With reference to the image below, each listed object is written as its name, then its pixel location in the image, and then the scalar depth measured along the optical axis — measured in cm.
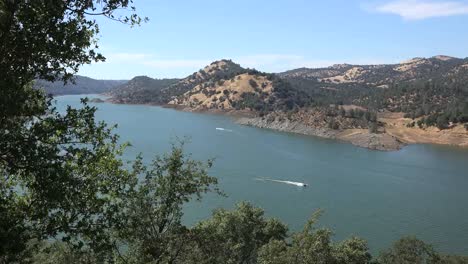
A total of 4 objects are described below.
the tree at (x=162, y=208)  1196
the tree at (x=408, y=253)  2747
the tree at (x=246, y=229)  2603
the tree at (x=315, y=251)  1767
